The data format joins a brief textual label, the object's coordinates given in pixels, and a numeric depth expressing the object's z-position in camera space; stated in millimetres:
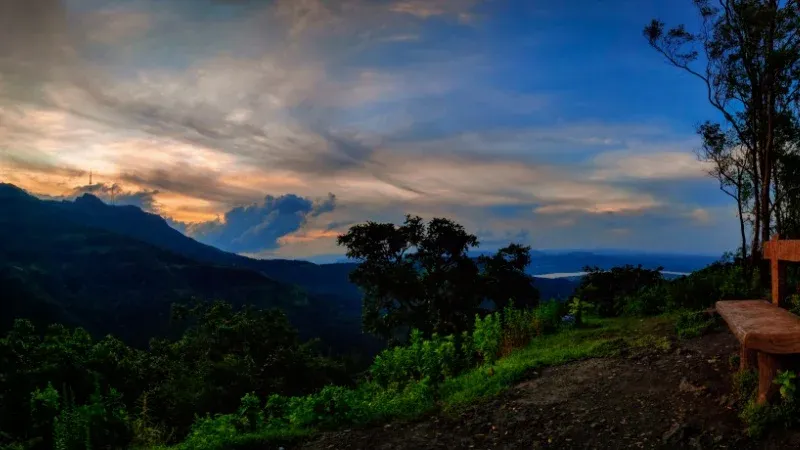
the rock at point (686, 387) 6685
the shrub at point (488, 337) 10680
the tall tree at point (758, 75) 16891
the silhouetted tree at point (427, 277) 28219
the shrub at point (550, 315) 13312
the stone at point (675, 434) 5551
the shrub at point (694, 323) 9602
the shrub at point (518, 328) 11727
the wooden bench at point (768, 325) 4988
